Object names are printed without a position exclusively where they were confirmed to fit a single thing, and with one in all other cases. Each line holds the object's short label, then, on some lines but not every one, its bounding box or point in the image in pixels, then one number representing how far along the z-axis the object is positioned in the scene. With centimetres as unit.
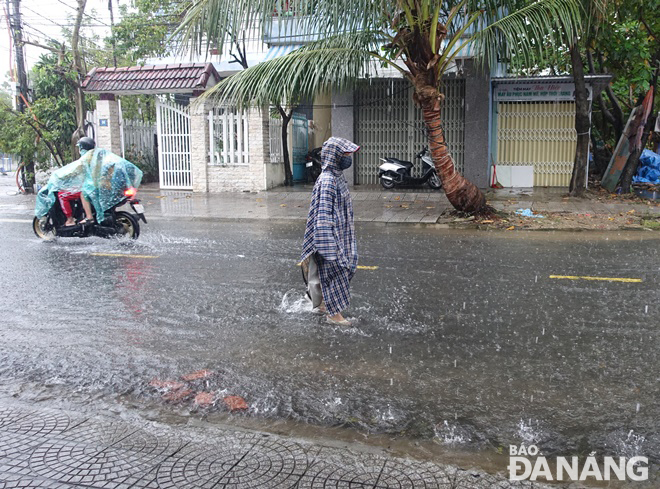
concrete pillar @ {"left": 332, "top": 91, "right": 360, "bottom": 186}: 1906
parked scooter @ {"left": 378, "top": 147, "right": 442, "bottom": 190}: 1788
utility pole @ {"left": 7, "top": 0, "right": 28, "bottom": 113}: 1845
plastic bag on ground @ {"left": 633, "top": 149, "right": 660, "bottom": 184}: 1894
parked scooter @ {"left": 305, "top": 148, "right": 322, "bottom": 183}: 1991
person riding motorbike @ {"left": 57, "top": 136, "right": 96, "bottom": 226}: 1034
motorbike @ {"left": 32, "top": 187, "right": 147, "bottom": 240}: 1044
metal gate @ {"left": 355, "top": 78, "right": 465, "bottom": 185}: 1881
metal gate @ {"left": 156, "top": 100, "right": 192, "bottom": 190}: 1870
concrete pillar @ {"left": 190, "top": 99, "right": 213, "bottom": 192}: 1817
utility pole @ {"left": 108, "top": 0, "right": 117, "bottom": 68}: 2472
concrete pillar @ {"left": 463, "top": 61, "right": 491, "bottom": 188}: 1766
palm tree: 1051
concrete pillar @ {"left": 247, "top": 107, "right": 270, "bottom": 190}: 1797
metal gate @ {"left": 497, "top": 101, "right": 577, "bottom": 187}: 1825
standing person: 584
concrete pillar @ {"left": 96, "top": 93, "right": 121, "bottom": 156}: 1902
